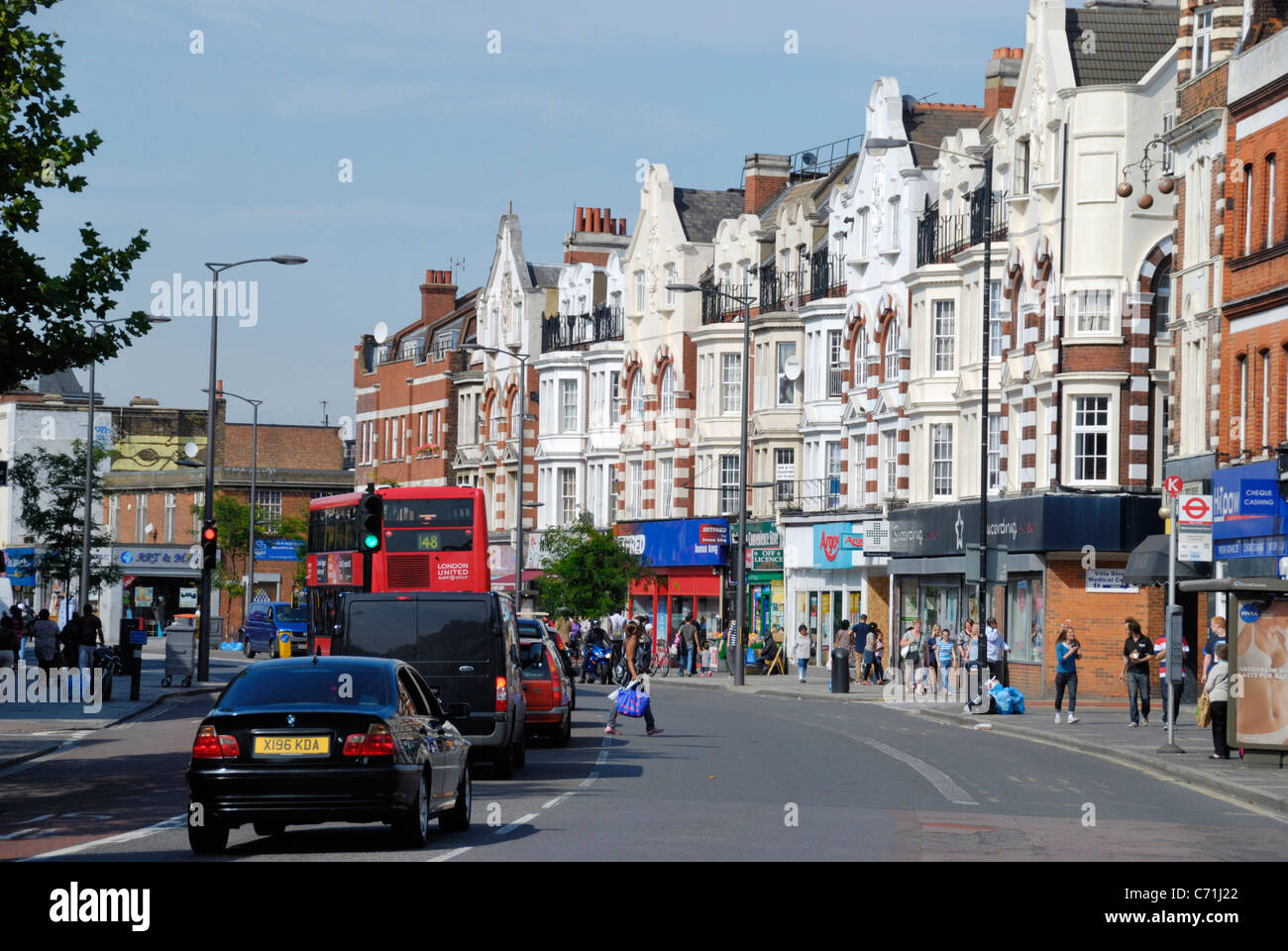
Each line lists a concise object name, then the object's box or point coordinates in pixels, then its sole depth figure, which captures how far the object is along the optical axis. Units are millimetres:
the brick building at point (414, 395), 97125
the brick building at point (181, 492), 99062
